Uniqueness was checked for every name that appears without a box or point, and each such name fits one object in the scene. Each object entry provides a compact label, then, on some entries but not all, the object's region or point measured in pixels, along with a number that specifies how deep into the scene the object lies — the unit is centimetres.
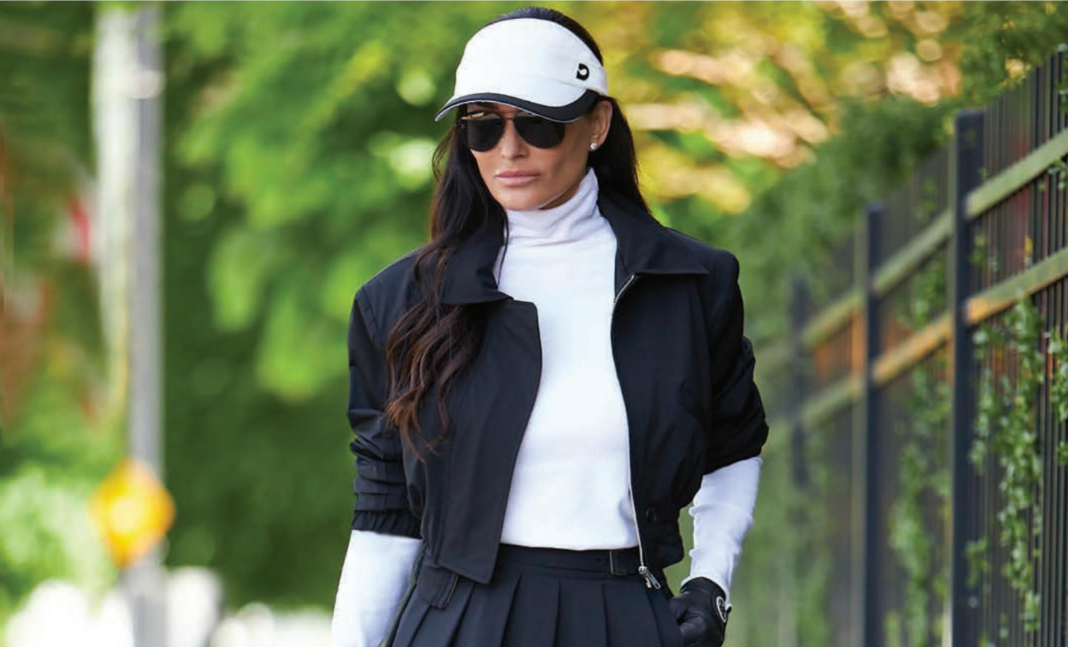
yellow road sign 3019
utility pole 3080
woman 718
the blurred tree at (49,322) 3987
